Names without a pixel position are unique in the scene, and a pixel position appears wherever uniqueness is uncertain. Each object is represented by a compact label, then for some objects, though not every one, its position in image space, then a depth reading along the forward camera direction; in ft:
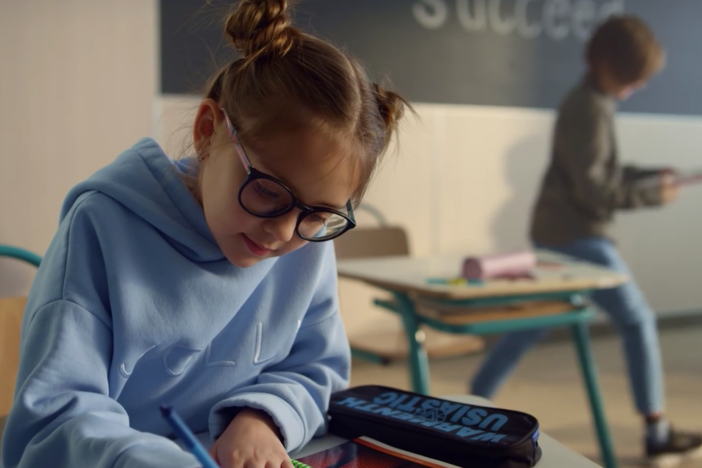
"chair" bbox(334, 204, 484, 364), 7.22
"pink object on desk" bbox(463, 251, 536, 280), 6.32
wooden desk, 5.96
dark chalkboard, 9.09
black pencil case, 2.26
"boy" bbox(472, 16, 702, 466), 8.02
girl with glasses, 2.18
